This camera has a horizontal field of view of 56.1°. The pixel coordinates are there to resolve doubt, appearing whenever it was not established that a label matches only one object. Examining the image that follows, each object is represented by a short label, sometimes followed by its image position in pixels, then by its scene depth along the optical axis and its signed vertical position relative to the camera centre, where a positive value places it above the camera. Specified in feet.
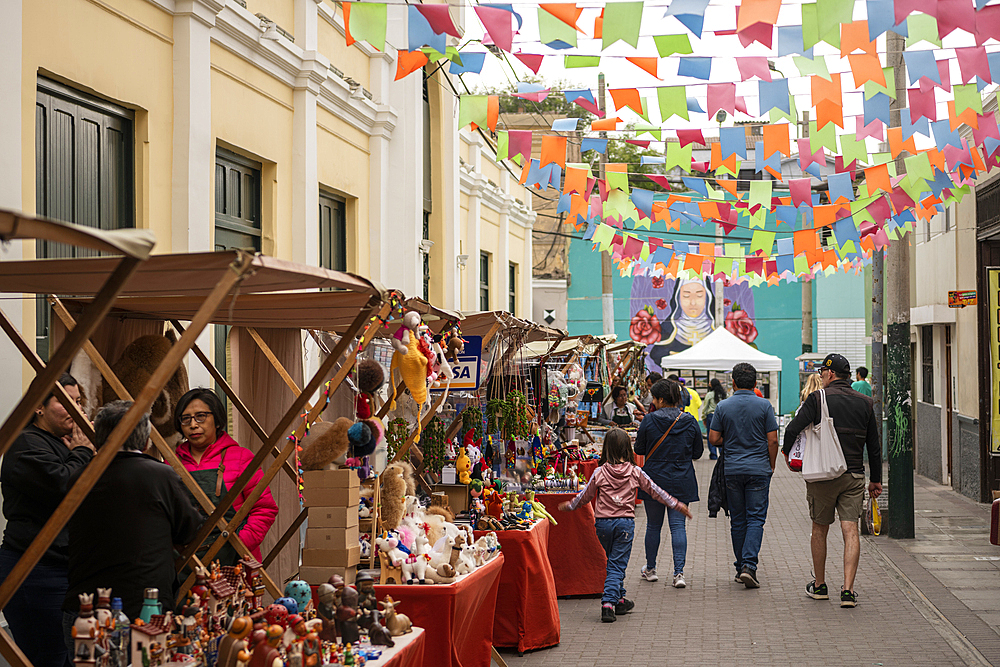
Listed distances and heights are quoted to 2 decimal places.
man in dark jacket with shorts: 26.86 -3.16
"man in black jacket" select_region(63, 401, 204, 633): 13.55 -2.47
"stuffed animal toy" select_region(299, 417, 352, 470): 16.62 -1.62
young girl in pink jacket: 26.35 -4.11
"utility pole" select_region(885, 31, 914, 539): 37.37 -1.22
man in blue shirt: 29.86 -3.38
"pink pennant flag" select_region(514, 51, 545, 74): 25.91 +8.27
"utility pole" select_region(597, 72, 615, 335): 84.58 +5.46
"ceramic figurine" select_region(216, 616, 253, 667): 12.30 -3.75
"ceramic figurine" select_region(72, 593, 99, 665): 11.88 -3.56
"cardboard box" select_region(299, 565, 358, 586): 15.92 -3.67
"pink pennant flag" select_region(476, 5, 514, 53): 23.48 +8.38
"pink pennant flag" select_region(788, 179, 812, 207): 38.11 +6.87
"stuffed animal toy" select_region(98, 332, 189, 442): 19.33 -0.24
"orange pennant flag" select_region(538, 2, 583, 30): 22.63 +8.35
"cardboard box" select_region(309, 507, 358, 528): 16.08 -2.74
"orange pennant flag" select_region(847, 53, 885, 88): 25.66 +7.91
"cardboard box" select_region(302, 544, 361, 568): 15.97 -3.40
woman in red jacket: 17.67 -1.84
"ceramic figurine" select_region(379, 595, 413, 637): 15.08 -4.26
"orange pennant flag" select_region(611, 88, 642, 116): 29.19 +8.11
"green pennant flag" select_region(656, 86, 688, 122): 28.96 +7.96
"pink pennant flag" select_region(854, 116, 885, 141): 31.96 +7.73
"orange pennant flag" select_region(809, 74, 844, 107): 27.25 +7.78
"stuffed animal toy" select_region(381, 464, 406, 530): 18.60 -2.77
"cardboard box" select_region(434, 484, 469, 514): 24.97 -3.70
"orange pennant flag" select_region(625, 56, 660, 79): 25.16 +7.90
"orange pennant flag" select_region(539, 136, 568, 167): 35.81 +7.99
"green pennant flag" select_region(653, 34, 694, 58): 23.90 +8.01
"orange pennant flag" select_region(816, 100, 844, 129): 27.89 +7.33
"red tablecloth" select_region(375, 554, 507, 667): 17.02 -4.68
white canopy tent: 70.74 -0.02
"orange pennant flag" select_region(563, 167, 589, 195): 38.83 +7.40
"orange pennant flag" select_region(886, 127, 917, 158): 33.38 +7.78
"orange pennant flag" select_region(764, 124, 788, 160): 32.86 +7.73
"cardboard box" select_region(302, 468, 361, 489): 16.12 -2.08
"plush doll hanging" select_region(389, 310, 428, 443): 17.88 -0.09
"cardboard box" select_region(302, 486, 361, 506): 16.11 -2.39
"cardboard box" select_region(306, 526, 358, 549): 15.98 -3.08
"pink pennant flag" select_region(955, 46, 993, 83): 25.73 +8.09
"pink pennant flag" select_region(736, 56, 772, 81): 25.84 +8.03
